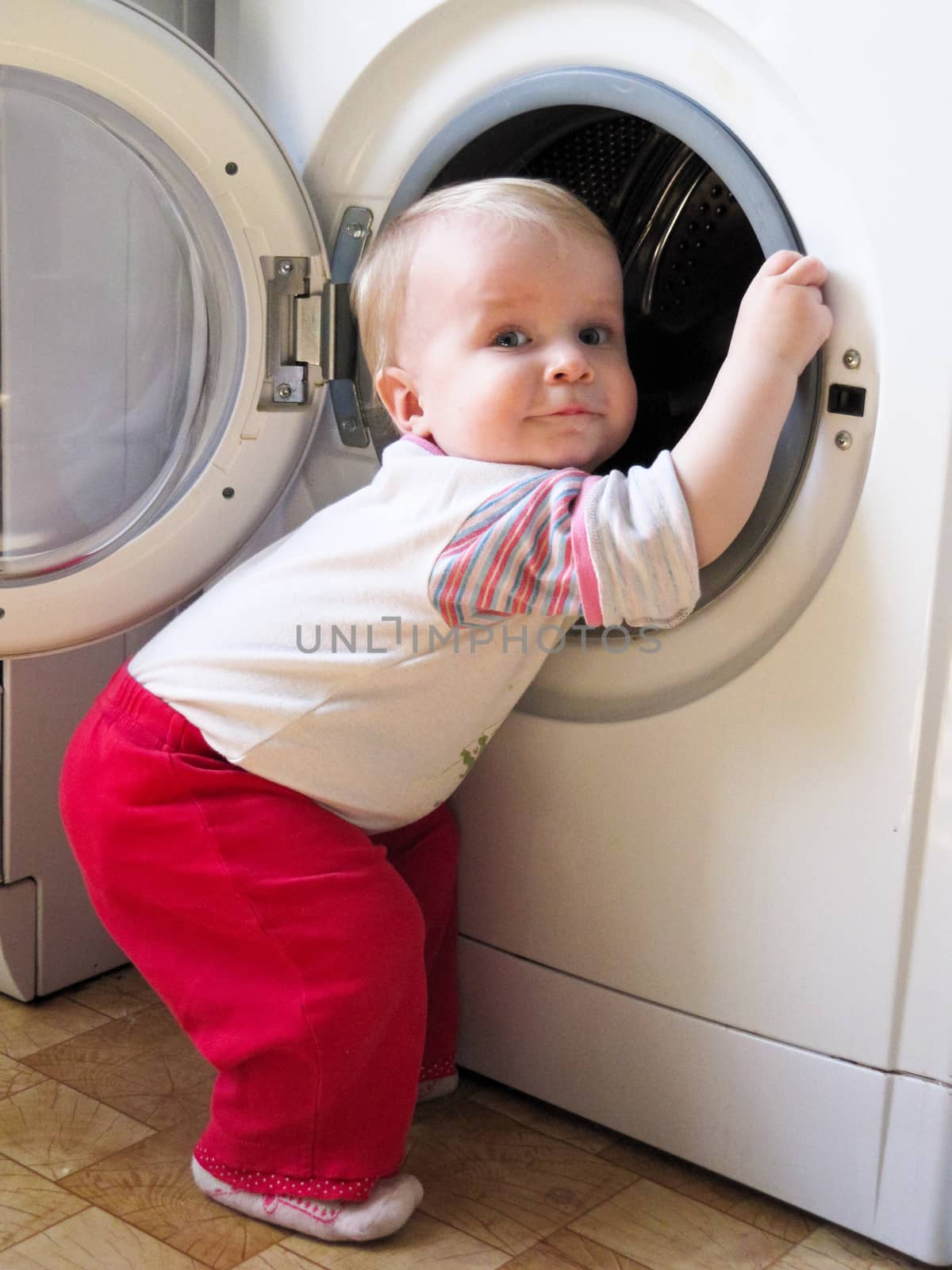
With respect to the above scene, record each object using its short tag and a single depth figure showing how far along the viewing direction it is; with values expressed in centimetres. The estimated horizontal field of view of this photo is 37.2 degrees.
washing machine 82
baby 91
